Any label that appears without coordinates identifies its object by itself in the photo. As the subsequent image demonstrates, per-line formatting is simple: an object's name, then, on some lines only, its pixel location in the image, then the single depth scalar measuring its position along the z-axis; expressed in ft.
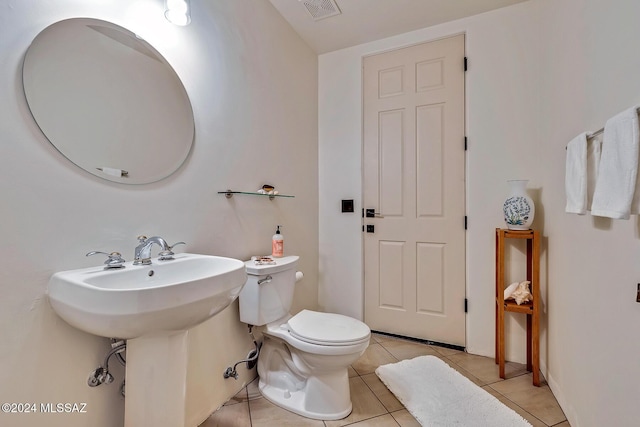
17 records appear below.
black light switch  8.26
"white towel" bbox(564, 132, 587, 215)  3.95
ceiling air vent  6.48
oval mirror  3.00
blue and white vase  5.84
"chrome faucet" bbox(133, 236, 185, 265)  3.52
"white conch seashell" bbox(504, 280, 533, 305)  5.89
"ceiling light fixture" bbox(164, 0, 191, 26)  3.97
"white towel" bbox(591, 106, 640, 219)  2.79
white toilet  4.69
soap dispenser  6.01
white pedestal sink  2.52
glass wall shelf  5.18
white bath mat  4.68
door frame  7.06
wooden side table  5.68
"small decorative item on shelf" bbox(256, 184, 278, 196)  5.92
